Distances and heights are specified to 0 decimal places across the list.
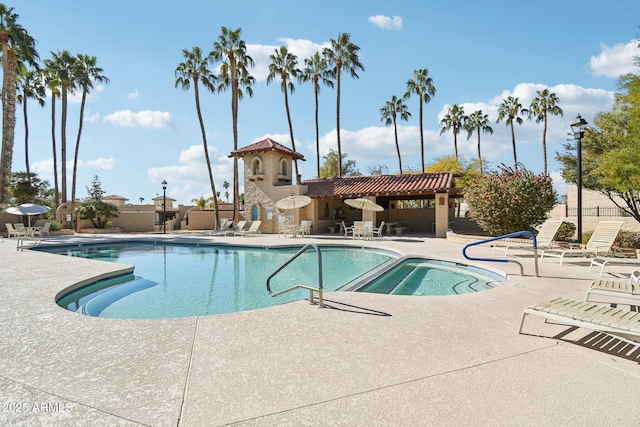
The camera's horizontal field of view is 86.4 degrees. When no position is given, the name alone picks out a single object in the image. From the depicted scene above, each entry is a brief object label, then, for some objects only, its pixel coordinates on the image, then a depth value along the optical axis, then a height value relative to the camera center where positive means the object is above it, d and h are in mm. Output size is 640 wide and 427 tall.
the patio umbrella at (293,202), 19219 +970
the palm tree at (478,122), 41875 +11843
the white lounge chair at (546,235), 10461 -573
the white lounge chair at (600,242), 8820 -668
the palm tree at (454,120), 41188 +11833
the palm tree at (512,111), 39031 +12231
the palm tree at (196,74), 27281 +11835
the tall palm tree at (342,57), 29422 +14042
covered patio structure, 19297 +1451
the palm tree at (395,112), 38219 +12017
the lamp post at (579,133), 11516 +2844
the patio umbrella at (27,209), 17844 +661
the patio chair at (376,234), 18000 -886
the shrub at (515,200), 13570 +698
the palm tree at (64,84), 26359 +10784
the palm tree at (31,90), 30991 +12164
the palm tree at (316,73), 32312 +14001
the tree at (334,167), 49062 +7907
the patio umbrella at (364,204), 18094 +773
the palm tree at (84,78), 27428 +11917
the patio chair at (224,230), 22988 -716
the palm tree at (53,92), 26578 +10701
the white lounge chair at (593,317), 3074 -978
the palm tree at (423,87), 34125 +13140
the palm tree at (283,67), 30641 +13763
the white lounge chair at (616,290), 4227 -944
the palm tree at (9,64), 22625 +10696
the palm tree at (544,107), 36778 +12036
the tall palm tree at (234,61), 26703 +12855
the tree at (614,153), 8805 +2500
